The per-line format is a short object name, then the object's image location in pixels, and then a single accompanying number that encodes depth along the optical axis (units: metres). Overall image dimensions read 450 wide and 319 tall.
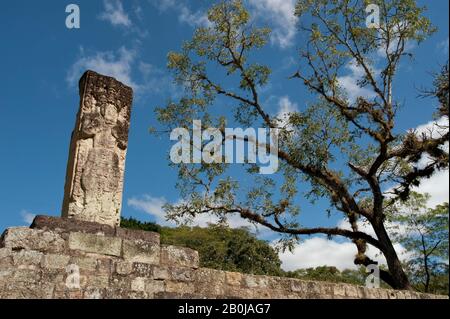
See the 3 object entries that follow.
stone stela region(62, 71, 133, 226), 5.61
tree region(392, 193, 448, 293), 18.89
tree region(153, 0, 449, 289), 13.35
